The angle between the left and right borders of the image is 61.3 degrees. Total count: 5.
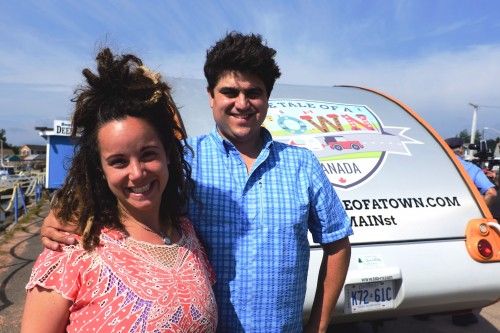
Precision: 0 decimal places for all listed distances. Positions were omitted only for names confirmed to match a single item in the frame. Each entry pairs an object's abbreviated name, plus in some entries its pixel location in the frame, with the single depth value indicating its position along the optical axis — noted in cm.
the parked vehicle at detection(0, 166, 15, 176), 4495
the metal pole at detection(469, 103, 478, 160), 3403
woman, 122
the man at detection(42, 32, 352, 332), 174
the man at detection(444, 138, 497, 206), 507
